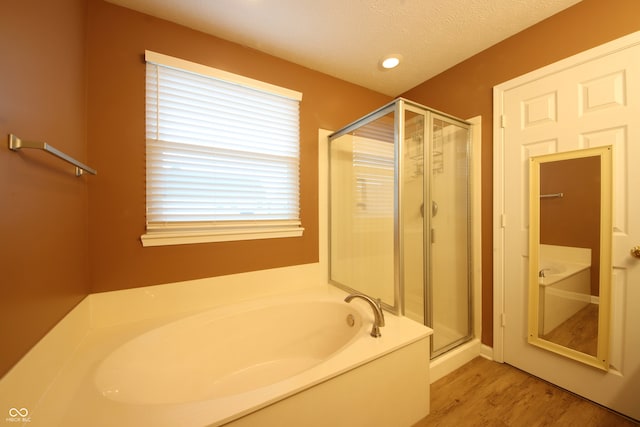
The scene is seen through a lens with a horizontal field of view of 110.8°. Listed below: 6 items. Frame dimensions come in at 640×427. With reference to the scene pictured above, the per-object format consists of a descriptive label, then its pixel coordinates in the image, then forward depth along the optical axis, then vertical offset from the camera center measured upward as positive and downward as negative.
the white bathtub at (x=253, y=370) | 0.74 -0.72
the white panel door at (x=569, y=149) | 1.17 +0.22
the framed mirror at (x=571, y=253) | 1.24 -0.26
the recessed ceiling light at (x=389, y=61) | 1.51 +1.08
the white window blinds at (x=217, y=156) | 1.38 +0.40
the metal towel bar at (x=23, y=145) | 0.70 +0.22
